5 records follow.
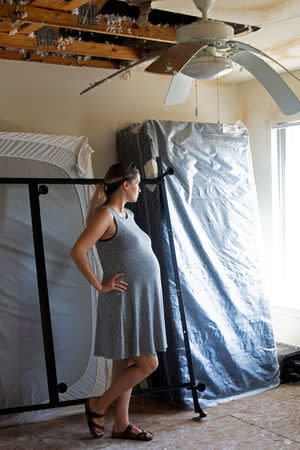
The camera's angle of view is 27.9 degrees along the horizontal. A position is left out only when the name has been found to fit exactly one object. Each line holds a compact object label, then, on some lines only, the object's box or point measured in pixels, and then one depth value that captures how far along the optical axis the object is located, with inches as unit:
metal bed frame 126.6
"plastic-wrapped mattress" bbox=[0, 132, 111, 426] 138.2
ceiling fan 92.6
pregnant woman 122.8
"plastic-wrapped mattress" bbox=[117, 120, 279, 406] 151.5
